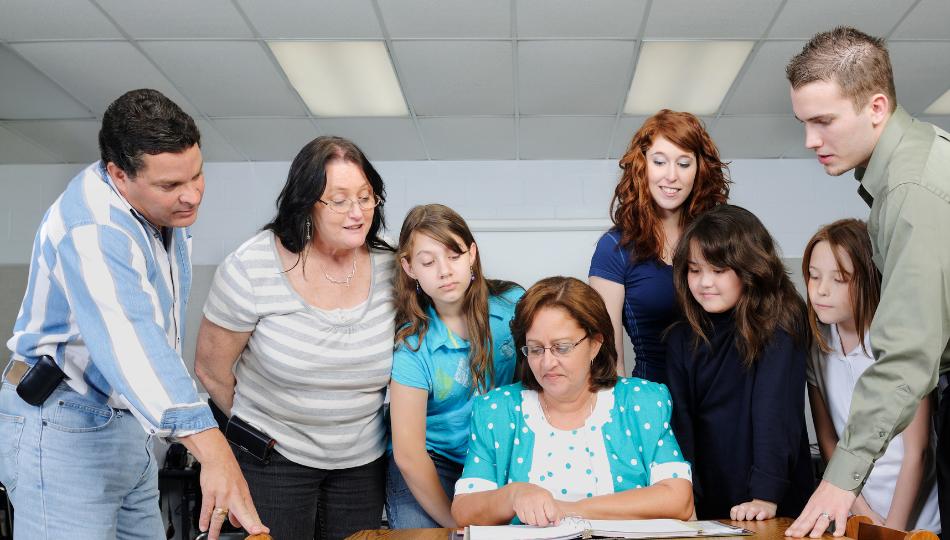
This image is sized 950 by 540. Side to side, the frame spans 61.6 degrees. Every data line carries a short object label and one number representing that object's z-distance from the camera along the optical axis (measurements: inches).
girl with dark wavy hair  65.6
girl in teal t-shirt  69.9
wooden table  49.4
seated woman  60.8
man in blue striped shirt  50.4
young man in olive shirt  49.9
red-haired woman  74.9
